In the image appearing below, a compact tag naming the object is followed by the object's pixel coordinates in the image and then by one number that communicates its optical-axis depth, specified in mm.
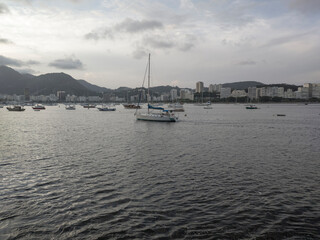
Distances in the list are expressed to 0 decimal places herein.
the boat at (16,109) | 137600
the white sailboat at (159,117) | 63812
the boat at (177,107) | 138875
